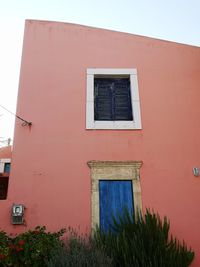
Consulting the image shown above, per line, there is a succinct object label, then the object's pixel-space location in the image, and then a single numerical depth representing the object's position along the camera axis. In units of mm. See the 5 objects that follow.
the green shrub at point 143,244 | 4340
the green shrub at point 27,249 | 4383
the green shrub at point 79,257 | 3988
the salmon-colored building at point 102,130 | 5480
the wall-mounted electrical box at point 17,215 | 5230
